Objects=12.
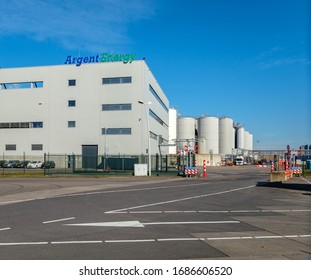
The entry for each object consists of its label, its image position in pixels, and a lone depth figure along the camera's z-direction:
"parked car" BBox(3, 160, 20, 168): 60.06
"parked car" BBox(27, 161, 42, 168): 59.16
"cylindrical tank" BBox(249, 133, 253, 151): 161.25
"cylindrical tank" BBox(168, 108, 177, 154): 108.69
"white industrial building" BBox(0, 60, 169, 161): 58.12
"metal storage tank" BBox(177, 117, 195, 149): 117.00
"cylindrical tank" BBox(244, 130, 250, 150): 154.90
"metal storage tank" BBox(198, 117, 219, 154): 118.06
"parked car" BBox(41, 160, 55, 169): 51.26
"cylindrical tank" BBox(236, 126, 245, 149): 142.12
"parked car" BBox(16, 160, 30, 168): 60.41
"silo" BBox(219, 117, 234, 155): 123.25
